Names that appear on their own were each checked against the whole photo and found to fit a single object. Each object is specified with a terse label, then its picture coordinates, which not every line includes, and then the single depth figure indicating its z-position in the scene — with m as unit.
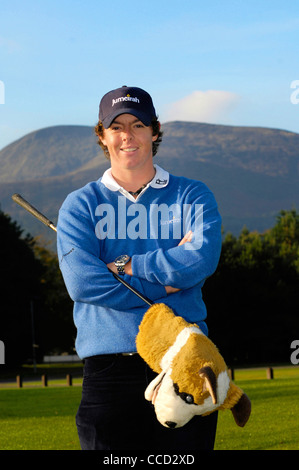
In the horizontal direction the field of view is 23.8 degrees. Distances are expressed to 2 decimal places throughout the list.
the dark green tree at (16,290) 58.19
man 3.90
